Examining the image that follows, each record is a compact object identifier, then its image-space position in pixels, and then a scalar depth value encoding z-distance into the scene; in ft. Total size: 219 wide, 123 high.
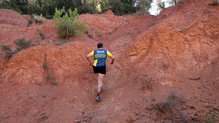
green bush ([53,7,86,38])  21.40
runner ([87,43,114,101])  16.06
